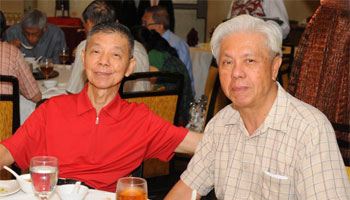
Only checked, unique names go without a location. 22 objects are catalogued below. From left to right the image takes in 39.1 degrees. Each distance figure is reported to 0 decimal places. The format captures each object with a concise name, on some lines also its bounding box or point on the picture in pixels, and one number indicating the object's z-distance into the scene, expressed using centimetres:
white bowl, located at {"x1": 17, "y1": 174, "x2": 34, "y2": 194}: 162
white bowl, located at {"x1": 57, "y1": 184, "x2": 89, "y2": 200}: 150
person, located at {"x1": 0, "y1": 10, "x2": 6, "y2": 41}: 366
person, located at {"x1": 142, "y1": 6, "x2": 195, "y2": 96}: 516
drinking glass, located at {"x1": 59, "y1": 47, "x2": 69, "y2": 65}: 473
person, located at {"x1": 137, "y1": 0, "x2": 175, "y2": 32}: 824
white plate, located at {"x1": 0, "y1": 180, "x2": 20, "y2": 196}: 162
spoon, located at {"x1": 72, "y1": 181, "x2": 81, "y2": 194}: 154
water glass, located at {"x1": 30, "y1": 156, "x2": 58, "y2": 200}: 142
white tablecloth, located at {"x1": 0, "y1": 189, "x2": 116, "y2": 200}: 160
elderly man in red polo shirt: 207
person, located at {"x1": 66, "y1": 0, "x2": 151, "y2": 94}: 347
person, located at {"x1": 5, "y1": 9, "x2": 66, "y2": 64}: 557
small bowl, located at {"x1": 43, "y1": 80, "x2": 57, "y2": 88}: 387
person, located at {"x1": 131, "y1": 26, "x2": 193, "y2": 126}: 402
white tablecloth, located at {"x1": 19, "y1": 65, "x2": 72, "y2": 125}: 349
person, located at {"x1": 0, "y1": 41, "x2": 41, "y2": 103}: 322
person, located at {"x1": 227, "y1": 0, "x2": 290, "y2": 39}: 505
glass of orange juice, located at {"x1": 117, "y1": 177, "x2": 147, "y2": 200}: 138
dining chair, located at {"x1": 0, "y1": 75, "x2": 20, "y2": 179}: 263
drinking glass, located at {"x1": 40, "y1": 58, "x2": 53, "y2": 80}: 398
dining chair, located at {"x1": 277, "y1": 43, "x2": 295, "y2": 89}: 409
